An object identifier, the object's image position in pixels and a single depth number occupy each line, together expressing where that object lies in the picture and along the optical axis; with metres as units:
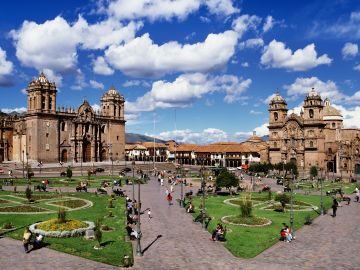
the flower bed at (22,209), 35.36
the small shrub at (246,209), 33.16
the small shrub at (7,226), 28.39
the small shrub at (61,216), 27.50
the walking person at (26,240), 23.03
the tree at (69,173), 62.88
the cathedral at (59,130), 86.94
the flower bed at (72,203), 39.03
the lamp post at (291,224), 28.98
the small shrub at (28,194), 39.97
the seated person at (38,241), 23.87
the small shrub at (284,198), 39.20
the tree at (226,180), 49.09
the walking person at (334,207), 37.19
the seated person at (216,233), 26.59
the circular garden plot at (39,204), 35.73
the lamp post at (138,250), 23.02
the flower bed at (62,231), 26.14
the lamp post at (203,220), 31.07
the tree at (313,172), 71.72
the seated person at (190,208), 37.50
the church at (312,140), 95.12
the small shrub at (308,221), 32.97
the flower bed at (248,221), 31.74
